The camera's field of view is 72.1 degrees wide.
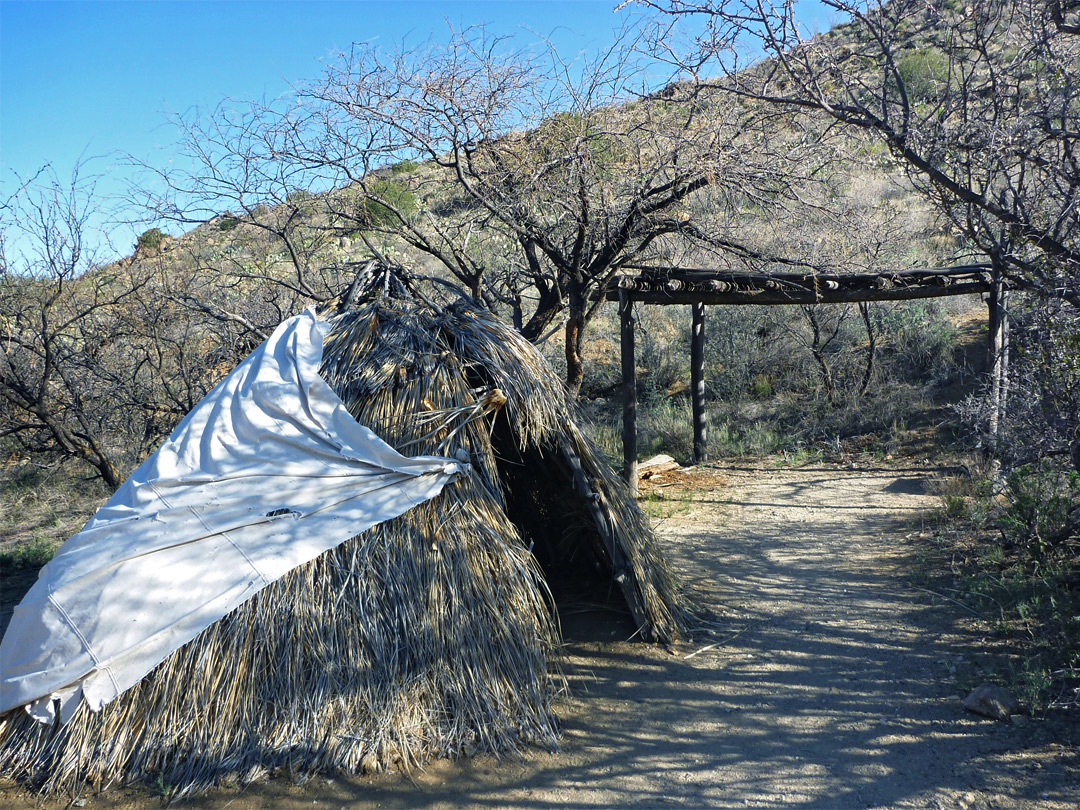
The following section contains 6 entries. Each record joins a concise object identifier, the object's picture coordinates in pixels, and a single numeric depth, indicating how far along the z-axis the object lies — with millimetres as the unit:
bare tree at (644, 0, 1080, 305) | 3924
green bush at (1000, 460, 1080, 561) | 5289
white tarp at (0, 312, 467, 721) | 3656
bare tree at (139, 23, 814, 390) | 6438
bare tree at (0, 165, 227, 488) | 7039
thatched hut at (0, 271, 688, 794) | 3605
